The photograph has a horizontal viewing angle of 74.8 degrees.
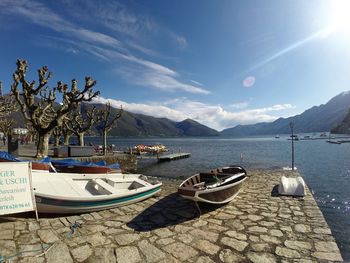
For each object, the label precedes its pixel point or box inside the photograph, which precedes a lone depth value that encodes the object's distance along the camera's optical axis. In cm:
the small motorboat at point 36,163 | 989
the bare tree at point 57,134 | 4172
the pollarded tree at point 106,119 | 3569
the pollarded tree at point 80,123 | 3517
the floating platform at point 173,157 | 3897
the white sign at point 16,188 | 563
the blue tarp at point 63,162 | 1095
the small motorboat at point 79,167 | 1397
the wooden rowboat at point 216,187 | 687
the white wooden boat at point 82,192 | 655
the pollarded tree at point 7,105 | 3081
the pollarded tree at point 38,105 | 1900
